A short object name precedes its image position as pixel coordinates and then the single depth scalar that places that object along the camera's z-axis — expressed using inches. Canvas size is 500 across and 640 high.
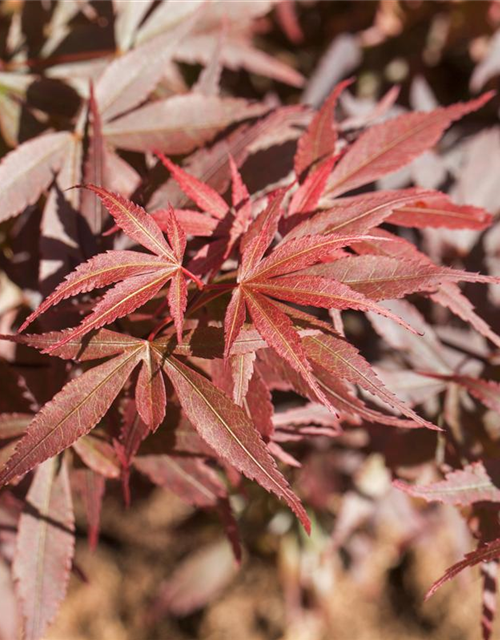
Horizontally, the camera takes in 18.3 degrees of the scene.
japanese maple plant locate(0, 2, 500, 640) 15.3
